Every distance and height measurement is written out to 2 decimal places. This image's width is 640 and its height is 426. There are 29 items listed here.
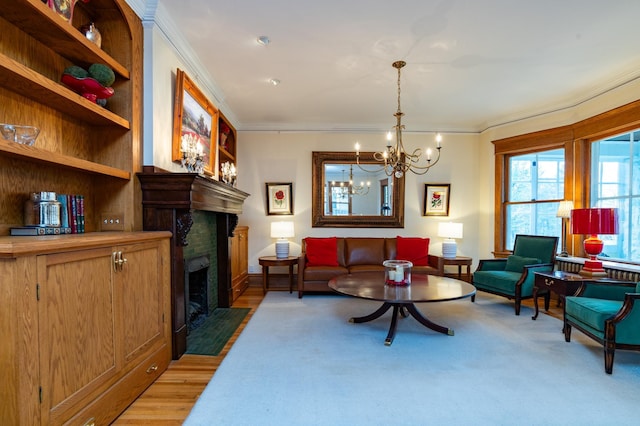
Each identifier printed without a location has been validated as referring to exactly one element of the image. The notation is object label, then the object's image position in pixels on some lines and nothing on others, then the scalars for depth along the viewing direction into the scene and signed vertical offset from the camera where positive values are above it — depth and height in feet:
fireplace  8.16 -0.10
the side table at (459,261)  16.49 -2.83
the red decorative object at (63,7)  5.87 +3.76
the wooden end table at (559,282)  10.46 -2.61
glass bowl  5.08 +1.19
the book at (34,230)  5.60 -0.44
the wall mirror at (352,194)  18.26 +0.70
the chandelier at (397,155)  10.97 +1.84
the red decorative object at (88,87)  6.59 +2.54
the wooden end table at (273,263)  16.01 -2.88
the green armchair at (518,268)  12.96 -2.77
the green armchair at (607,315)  7.97 -2.88
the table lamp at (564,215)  13.82 -0.38
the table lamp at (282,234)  16.75 -1.47
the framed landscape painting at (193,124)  9.43 +2.74
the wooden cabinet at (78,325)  4.33 -2.02
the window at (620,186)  12.07 +0.83
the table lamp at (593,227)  10.47 -0.70
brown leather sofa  15.42 -2.96
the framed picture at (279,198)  18.20 +0.46
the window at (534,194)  15.60 +0.65
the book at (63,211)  6.40 -0.10
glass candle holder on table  11.16 -2.37
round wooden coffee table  9.62 -2.76
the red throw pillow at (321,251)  16.66 -2.37
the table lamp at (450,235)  17.25 -1.58
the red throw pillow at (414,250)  17.08 -2.36
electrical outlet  7.76 -0.37
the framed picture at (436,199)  18.47 +0.42
